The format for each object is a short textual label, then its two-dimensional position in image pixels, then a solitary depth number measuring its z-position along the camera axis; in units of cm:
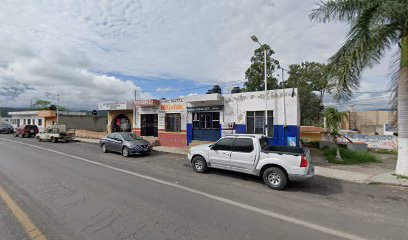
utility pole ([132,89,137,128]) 2278
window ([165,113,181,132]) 1955
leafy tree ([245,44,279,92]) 2850
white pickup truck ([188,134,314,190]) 762
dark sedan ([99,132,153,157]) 1495
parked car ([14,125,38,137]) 3238
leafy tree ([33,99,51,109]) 8218
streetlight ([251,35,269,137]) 1373
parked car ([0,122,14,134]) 4216
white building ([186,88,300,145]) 1395
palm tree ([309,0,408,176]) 898
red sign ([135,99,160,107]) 2052
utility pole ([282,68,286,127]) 1407
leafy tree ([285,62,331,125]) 3425
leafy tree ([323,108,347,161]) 1381
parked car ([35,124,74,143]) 2481
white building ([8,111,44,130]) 4350
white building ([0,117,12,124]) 5851
